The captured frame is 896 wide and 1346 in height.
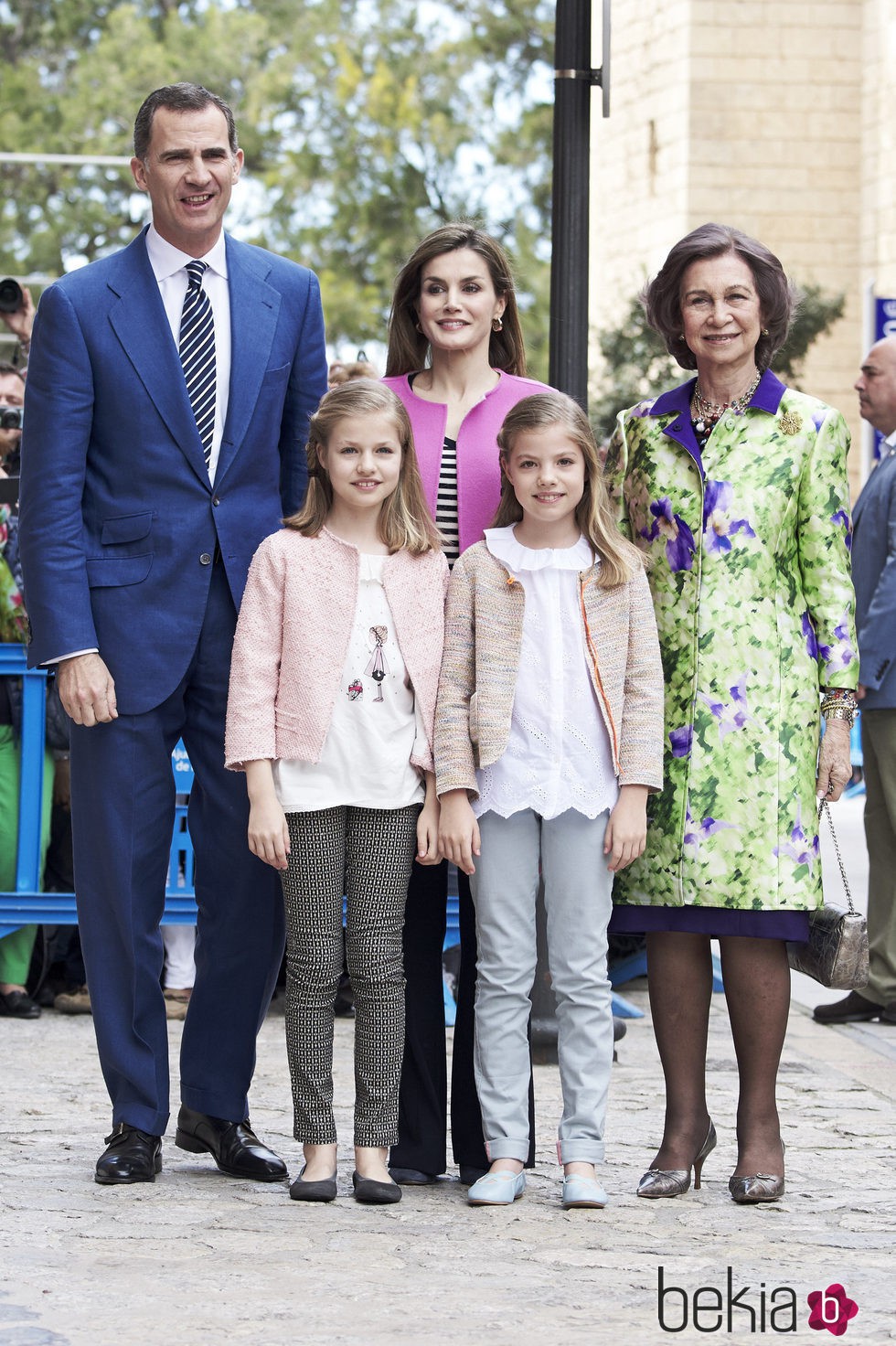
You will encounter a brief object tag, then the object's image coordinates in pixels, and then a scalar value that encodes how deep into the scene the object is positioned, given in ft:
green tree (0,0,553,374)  110.42
